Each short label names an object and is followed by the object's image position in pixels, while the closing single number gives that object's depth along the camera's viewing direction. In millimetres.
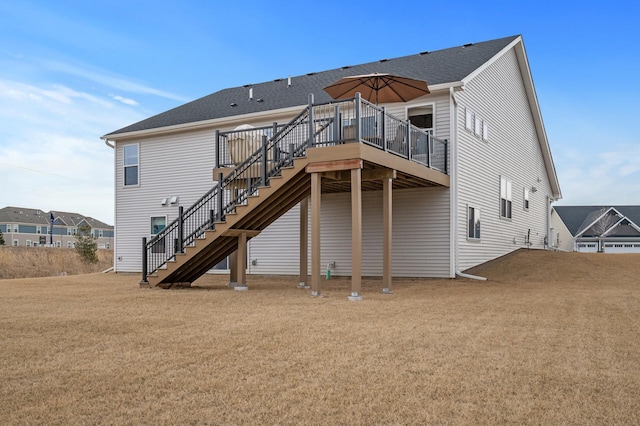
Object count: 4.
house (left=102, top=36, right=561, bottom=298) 12258
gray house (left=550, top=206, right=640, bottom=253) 39625
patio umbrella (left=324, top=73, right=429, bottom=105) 13219
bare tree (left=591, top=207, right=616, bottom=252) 39969
